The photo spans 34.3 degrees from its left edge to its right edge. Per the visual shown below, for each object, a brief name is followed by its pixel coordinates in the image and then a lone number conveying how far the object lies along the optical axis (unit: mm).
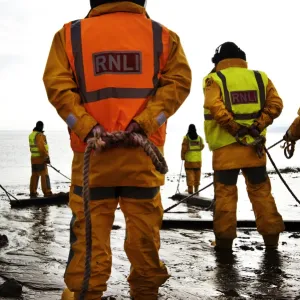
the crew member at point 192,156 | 14742
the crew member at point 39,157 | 13391
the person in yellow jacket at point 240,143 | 5137
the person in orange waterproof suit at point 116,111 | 3119
